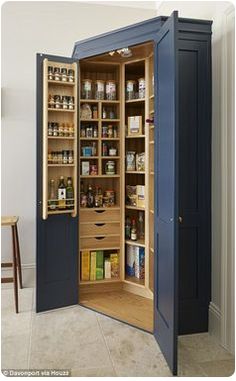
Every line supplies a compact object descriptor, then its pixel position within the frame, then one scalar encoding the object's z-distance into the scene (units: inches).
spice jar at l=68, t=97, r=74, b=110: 120.8
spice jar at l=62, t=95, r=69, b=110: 120.1
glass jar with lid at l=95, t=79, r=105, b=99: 134.2
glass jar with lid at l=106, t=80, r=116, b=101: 133.7
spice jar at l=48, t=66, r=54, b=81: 116.3
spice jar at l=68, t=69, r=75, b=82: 120.1
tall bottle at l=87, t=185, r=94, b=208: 135.2
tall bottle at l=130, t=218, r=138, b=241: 134.1
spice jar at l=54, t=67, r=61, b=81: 117.6
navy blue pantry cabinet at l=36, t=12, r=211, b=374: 89.1
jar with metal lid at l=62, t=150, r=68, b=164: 121.8
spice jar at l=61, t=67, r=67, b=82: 118.8
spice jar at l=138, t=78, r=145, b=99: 127.4
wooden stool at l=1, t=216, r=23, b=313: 115.2
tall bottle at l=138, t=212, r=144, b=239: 138.8
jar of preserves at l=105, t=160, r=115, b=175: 136.6
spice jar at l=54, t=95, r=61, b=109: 119.0
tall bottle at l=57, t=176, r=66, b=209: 120.1
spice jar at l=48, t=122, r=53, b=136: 117.7
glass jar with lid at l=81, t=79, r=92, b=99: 133.6
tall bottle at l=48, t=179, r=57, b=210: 118.6
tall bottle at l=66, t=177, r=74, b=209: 121.3
